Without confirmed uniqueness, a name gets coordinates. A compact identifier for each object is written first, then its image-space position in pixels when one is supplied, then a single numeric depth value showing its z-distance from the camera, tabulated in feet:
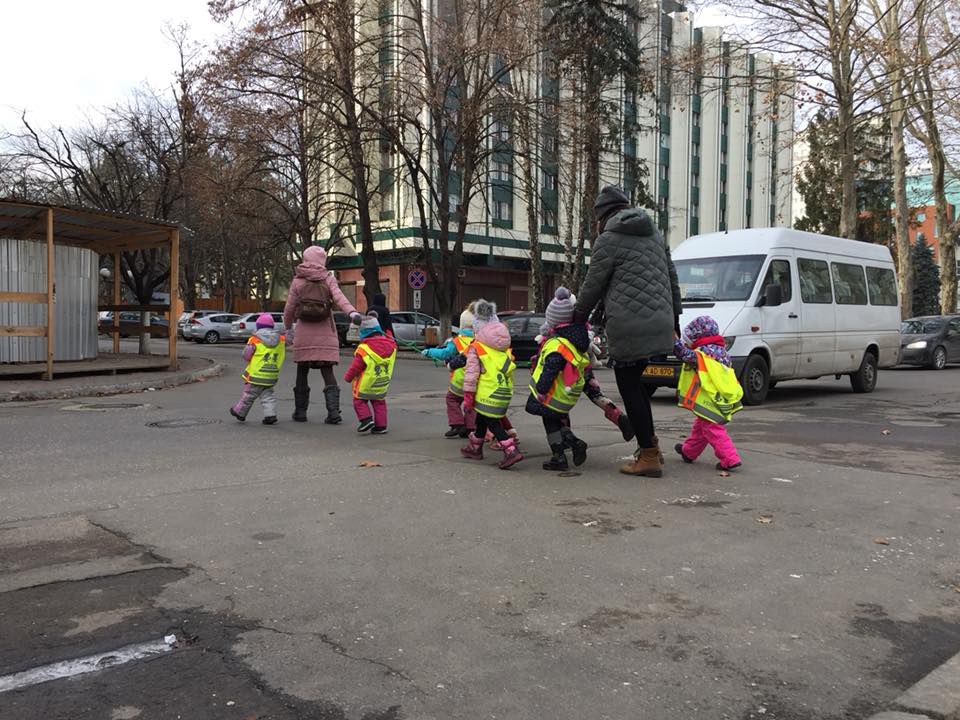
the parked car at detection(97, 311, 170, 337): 59.26
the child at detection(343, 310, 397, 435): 26.86
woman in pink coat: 29.86
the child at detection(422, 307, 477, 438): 25.17
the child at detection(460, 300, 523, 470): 21.77
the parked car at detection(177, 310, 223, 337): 128.36
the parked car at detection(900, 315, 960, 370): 73.92
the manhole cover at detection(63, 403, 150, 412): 33.86
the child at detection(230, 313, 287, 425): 29.32
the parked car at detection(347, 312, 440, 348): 91.50
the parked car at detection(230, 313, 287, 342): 119.65
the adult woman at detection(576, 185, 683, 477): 19.90
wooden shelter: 42.88
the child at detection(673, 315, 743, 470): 21.63
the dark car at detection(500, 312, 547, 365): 67.72
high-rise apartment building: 80.48
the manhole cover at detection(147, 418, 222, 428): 29.48
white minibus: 37.86
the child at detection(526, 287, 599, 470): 20.74
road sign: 86.43
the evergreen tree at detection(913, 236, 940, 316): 201.57
